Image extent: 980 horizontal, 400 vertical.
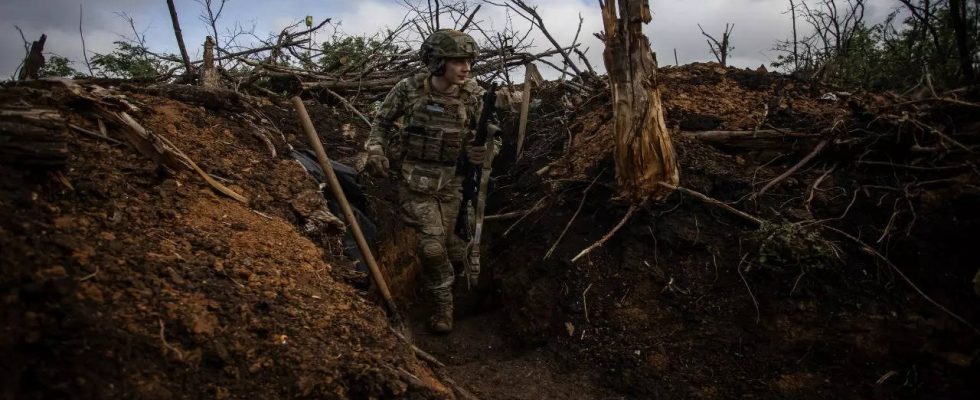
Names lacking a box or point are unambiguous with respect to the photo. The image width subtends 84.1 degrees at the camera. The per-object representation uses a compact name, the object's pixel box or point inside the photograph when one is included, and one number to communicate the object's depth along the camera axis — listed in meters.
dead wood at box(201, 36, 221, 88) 5.44
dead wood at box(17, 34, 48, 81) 3.75
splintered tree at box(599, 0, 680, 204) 3.83
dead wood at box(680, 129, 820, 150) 4.16
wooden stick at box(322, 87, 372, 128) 5.87
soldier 4.28
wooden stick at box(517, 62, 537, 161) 5.61
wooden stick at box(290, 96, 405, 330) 3.71
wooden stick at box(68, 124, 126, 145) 2.98
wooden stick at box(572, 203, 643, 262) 3.92
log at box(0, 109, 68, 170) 2.25
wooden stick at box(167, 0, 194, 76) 5.95
